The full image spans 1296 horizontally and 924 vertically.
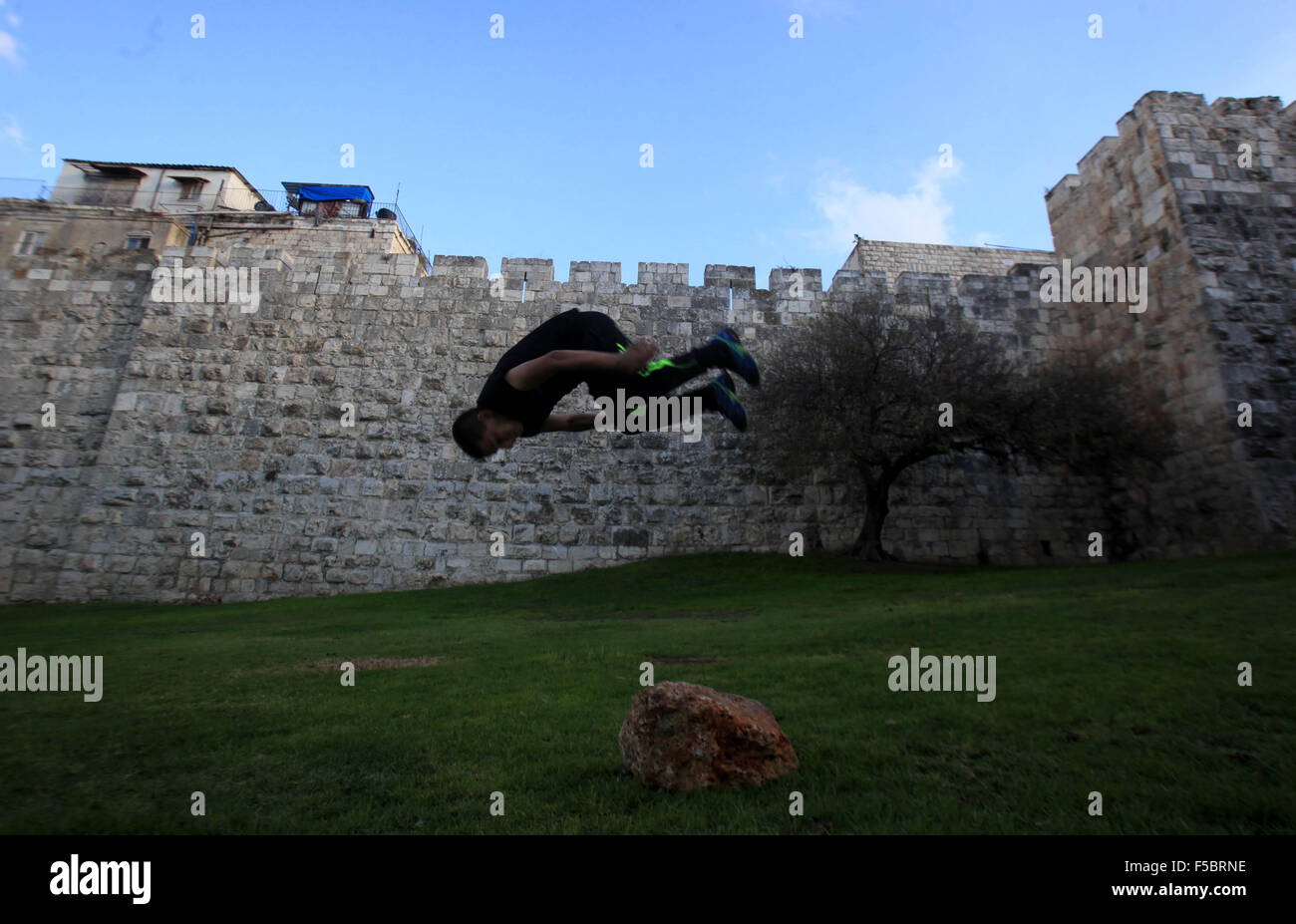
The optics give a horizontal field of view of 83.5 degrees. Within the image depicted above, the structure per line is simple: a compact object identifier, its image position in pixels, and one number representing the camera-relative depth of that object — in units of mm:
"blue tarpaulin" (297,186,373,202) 26688
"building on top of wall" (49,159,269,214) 26156
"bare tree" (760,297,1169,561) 13633
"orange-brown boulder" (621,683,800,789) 3721
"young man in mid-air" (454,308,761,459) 3969
